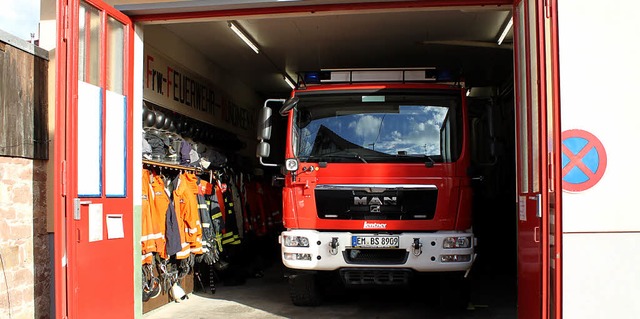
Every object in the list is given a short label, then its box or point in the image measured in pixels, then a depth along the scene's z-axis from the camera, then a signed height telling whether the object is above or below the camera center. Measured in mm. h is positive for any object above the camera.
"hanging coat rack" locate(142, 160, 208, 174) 7120 -47
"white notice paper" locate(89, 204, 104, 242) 4949 -492
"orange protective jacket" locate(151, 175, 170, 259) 7137 -594
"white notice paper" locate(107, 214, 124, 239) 5246 -555
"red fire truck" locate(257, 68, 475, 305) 6633 -168
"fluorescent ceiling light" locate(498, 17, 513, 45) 8173 +1853
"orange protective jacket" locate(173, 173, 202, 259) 7738 -697
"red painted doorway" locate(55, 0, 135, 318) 4633 +6
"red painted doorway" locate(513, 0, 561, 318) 4109 +26
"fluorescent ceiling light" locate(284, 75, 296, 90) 12092 +1685
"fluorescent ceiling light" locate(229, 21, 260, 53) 8266 +1848
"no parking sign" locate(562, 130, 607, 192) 4105 +4
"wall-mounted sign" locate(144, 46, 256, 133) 8008 +1072
